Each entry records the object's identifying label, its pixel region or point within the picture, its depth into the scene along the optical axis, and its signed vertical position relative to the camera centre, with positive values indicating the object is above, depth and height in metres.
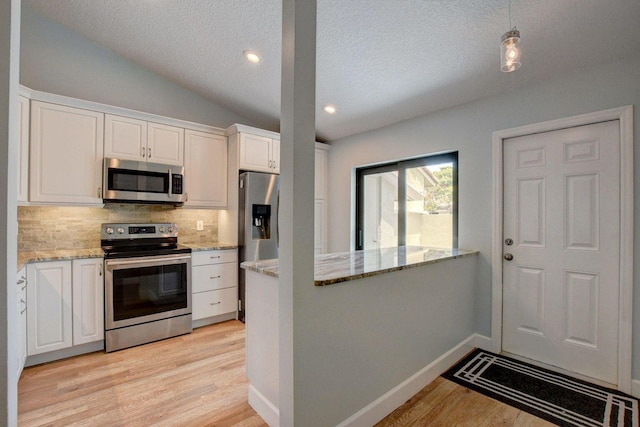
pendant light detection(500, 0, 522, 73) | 1.56 +0.89
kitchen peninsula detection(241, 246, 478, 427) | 1.57 -0.65
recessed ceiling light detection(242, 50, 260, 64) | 2.75 +1.51
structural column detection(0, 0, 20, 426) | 0.94 +0.07
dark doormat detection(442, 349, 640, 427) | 1.81 -1.25
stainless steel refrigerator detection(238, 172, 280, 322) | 3.43 -0.07
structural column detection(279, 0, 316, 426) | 1.35 +0.11
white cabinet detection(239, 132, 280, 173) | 3.54 +0.75
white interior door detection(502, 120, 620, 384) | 2.15 -0.27
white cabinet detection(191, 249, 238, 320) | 3.22 -0.80
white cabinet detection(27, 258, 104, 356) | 2.35 -0.78
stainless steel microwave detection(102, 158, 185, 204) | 2.87 +0.32
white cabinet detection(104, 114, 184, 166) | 2.92 +0.77
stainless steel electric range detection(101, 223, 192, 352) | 2.70 -0.72
